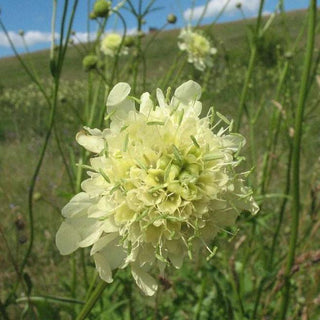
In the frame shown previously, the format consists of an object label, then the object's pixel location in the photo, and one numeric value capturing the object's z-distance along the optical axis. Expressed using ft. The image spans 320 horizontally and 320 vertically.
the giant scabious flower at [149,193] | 0.31
